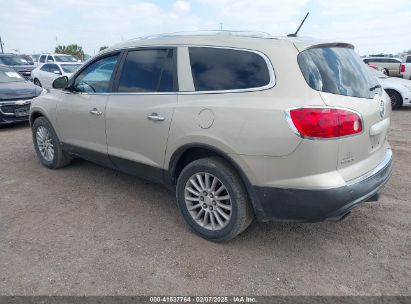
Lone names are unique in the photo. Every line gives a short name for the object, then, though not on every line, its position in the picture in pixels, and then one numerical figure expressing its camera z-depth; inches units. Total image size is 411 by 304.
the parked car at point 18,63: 719.7
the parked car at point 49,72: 585.3
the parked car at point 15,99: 309.0
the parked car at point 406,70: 671.6
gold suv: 101.3
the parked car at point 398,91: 410.0
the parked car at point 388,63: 913.0
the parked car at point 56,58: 748.6
